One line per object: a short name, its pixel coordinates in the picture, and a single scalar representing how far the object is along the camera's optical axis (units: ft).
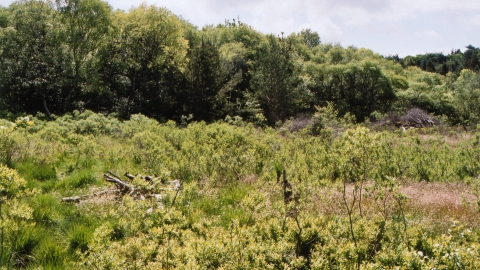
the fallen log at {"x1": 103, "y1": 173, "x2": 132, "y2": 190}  26.30
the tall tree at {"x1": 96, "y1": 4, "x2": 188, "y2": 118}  89.30
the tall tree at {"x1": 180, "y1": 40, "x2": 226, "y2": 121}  87.35
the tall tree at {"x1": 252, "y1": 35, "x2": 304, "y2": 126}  93.09
